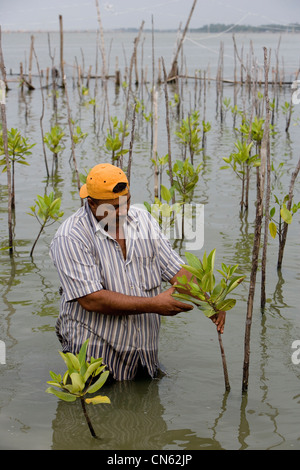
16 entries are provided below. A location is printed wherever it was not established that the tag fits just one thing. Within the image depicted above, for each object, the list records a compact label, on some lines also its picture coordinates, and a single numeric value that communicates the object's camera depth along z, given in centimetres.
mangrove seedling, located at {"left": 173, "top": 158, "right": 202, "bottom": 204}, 535
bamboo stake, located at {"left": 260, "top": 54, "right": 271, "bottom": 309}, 389
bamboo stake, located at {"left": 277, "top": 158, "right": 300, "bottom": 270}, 417
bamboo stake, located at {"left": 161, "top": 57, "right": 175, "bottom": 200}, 570
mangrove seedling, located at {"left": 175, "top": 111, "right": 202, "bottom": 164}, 715
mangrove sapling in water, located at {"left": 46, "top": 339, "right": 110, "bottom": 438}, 246
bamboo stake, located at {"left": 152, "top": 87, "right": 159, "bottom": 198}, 551
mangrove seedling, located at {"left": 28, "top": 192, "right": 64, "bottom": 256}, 473
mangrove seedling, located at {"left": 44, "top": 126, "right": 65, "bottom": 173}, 716
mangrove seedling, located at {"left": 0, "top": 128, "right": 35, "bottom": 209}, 563
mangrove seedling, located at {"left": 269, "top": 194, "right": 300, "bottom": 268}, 385
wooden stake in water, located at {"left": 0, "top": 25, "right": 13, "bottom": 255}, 451
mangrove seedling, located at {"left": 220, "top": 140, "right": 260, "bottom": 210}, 552
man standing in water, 281
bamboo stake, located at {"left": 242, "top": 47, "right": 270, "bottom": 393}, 288
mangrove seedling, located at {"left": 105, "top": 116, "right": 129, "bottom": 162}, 618
